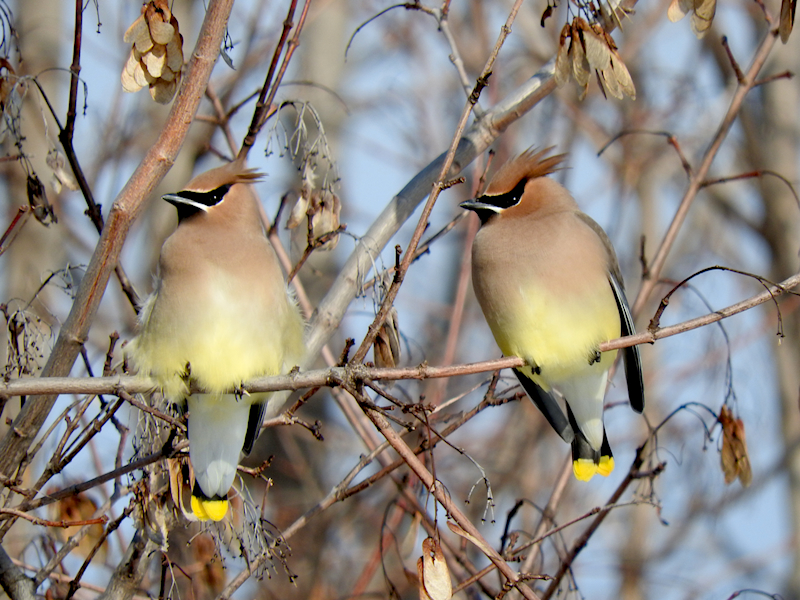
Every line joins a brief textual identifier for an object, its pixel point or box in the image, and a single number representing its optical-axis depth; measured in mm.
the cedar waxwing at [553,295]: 6551
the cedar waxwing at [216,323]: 5980
